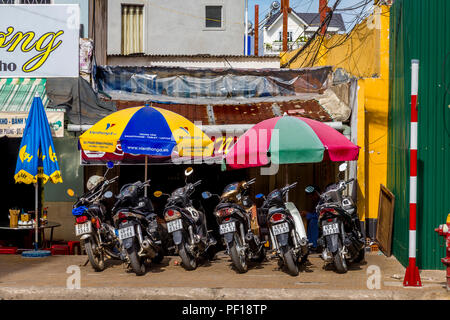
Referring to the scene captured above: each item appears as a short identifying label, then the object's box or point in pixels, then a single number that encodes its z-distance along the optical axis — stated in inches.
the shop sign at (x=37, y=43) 505.0
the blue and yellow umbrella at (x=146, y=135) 394.0
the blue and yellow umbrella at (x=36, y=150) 426.0
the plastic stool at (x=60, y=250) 467.5
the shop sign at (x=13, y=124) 446.5
